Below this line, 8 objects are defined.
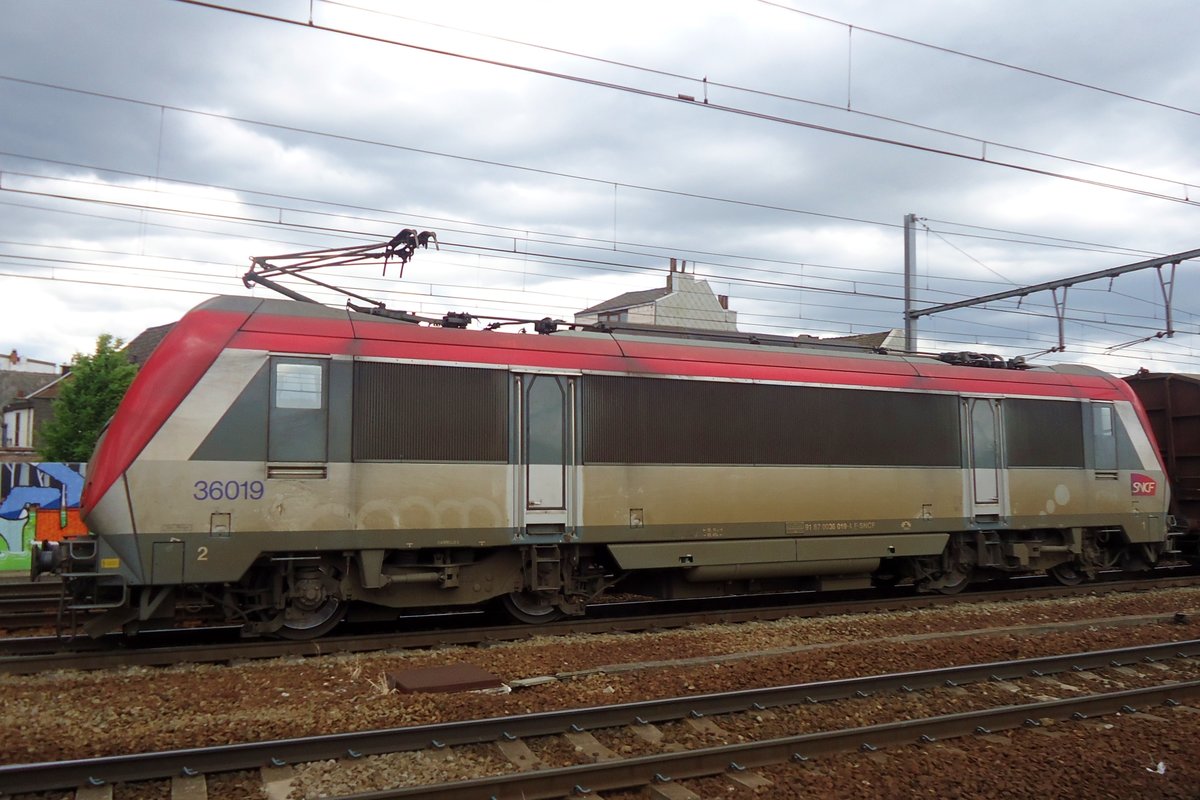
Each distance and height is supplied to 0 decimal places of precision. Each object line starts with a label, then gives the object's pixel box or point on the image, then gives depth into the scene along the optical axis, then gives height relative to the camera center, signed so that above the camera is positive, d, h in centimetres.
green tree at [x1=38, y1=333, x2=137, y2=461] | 2936 +186
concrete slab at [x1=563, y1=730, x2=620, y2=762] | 621 -203
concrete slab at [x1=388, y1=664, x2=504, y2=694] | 758 -190
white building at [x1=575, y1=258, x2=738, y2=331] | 4395 +805
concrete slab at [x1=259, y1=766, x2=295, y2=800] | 545 -201
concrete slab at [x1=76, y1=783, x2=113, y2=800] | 530 -198
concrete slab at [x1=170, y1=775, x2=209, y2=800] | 539 -201
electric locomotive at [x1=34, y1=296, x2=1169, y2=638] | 878 -15
